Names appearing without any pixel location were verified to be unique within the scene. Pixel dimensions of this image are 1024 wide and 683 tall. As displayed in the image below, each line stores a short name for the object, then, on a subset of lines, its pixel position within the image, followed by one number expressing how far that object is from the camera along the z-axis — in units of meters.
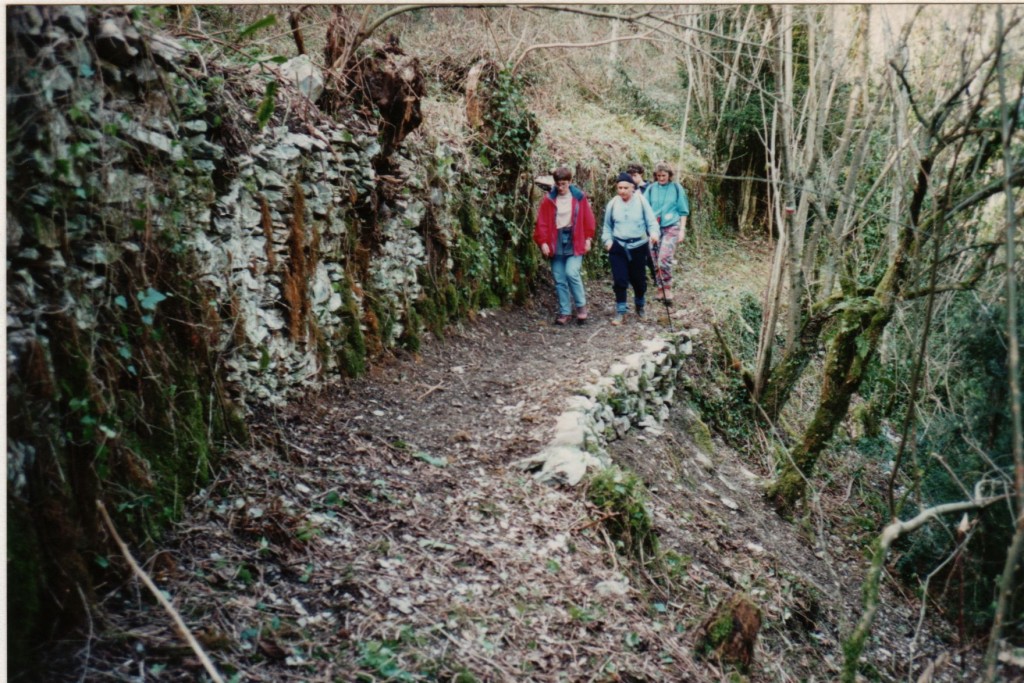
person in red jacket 8.34
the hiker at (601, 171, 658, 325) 8.34
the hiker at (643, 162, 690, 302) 9.30
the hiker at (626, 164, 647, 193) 9.82
